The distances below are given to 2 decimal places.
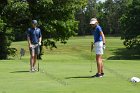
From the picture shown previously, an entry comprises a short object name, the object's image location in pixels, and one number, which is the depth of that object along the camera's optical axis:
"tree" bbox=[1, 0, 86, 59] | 42.72
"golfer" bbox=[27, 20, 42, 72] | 18.47
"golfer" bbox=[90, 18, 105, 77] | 16.05
